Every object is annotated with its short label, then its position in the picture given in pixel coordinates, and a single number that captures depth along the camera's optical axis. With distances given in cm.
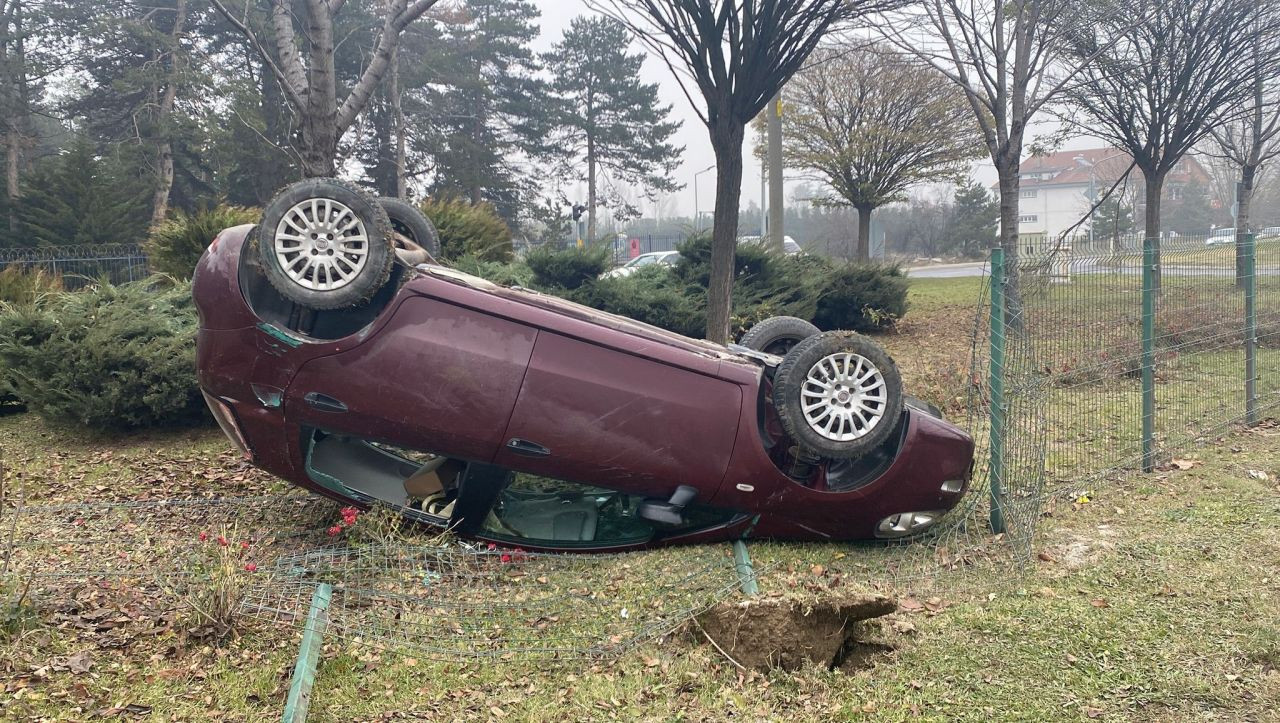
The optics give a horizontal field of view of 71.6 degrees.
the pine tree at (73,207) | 2162
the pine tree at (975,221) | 4800
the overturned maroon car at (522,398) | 475
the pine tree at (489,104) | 3472
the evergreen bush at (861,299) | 1384
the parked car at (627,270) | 1227
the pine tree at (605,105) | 3959
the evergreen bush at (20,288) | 892
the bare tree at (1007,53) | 1148
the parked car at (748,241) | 1340
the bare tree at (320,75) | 866
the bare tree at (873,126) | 2252
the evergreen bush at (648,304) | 1135
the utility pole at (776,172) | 1697
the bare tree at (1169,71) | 1411
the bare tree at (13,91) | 2448
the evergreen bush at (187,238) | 1035
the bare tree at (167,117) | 2444
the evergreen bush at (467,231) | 1297
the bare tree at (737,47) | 839
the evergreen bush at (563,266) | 1161
